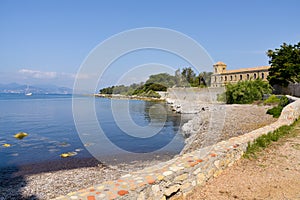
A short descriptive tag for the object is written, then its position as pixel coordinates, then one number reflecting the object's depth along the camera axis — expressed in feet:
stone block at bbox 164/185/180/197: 12.23
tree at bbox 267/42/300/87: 106.11
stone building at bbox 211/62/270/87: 178.68
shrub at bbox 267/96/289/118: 54.01
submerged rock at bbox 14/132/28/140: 55.16
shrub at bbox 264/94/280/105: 84.28
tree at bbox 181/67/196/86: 217.15
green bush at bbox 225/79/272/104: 102.22
